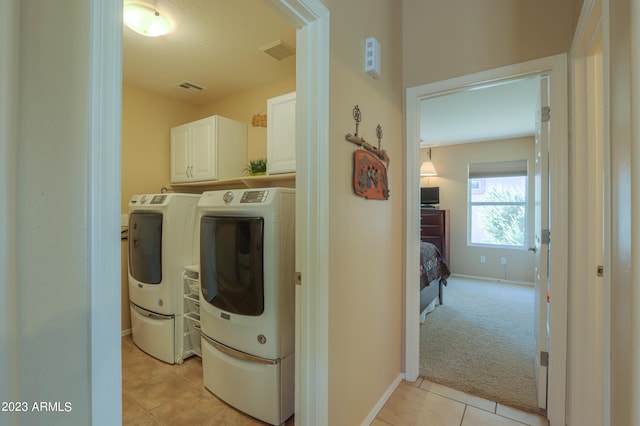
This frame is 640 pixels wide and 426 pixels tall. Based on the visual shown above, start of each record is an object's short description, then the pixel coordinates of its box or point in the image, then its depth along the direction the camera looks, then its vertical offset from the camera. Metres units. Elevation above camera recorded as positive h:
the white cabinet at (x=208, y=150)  2.83 +0.67
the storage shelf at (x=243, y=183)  2.49 +0.32
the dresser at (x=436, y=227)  5.04 -0.24
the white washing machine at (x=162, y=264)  2.33 -0.43
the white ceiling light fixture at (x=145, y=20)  1.77 +1.27
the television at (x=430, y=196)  5.45 +0.35
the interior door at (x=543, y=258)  1.73 -0.27
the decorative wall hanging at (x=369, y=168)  1.51 +0.26
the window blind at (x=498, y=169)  4.85 +0.81
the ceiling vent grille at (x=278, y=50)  2.24 +1.34
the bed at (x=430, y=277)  3.05 -0.74
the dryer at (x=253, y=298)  1.58 -0.49
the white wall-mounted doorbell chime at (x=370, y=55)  1.58 +0.89
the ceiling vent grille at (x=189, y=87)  2.95 +1.35
